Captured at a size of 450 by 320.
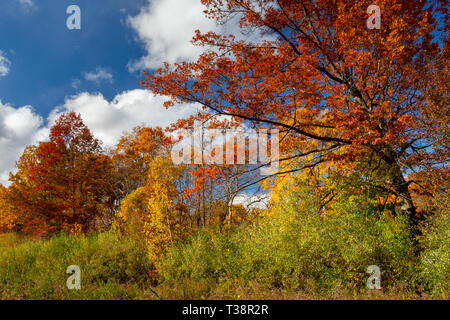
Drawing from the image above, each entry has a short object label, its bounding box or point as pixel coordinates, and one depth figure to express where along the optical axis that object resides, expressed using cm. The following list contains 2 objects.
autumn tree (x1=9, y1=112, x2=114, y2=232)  1673
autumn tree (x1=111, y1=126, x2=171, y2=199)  2306
